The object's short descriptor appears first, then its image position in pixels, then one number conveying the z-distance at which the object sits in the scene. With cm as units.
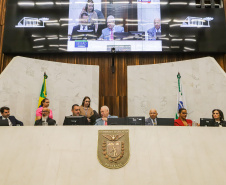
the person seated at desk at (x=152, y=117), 448
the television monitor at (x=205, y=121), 358
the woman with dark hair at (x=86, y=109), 488
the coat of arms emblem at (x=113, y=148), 294
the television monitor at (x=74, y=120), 341
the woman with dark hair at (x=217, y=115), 434
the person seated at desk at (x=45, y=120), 375
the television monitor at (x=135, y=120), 346
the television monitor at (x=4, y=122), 337
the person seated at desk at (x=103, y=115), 396
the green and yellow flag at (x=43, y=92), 585
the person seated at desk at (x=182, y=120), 429
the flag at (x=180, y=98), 587
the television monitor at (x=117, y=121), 342
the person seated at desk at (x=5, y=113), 429
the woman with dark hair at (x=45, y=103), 455
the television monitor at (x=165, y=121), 351
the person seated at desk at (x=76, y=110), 425
